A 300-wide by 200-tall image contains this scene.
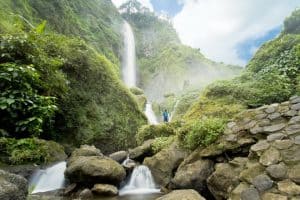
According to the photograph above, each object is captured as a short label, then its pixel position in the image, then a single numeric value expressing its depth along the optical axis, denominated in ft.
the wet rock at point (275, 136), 12.31
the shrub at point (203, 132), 16.58
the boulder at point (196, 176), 16.22
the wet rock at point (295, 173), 9.96
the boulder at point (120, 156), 25.33
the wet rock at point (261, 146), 12.35
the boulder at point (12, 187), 9.88
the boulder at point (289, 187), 9.57
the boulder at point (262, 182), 10.38
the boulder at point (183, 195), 12.91
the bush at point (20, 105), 19.61
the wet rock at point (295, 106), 13.58
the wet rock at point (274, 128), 13.05
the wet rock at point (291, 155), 10.77
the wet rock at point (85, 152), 22.35
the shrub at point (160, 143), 23.48
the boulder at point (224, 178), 13.79
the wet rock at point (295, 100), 14.03
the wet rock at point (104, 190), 18.47
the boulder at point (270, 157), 11.25
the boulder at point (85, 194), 17.95
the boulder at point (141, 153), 24.92
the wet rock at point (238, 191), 11.13
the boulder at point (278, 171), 10.40
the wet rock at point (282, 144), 11.50
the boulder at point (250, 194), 10.31
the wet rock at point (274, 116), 13.96
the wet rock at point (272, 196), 9.53
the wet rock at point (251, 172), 11.53
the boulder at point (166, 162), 19.93
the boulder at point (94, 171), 18.95
